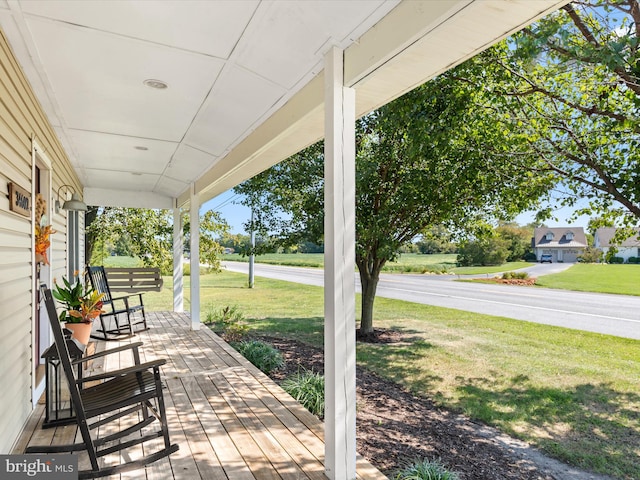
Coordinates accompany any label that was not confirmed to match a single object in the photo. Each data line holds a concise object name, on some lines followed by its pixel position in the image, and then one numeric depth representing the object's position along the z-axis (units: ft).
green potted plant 11.17
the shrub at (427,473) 7.95
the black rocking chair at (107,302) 17.55
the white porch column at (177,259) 25.76
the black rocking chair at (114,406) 6.51
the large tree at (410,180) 12.21
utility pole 43.67
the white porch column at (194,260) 19.42
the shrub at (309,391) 11.16
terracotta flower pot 11.09
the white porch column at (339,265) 6.58
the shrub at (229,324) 20.74
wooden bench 23.62
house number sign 7.25
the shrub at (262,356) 16.02
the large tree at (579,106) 10.19
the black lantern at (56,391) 8.50
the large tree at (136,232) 35.99
